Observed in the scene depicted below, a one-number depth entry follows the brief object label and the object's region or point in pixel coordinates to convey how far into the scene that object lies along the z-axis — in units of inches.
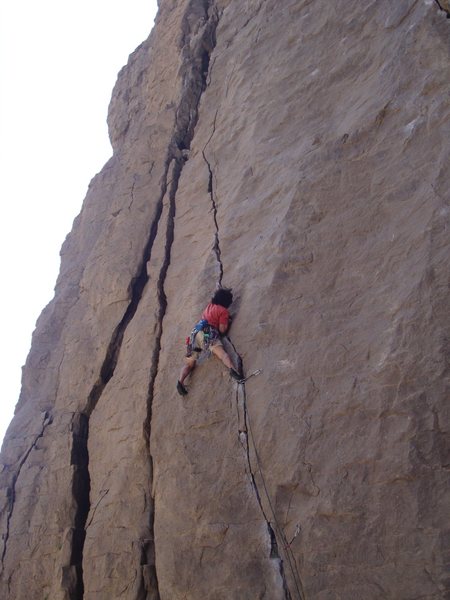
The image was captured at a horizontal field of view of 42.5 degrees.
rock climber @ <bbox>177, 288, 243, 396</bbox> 258.2
